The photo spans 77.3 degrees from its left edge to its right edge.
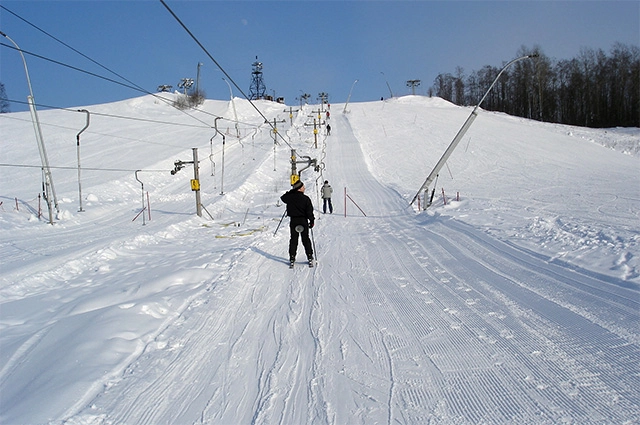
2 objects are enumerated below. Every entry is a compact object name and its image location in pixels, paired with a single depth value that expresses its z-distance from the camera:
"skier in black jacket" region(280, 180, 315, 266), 8.50
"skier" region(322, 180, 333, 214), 19.38
